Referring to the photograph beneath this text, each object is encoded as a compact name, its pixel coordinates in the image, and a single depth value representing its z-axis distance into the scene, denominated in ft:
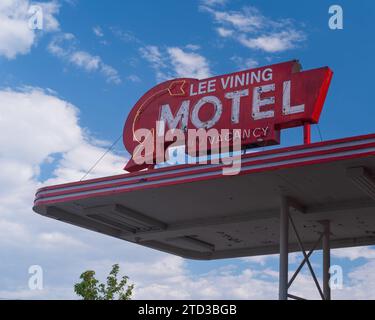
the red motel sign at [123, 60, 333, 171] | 65.05
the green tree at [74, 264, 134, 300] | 117.08
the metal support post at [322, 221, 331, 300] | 71.87
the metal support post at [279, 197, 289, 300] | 61.98
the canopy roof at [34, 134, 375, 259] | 56.08
